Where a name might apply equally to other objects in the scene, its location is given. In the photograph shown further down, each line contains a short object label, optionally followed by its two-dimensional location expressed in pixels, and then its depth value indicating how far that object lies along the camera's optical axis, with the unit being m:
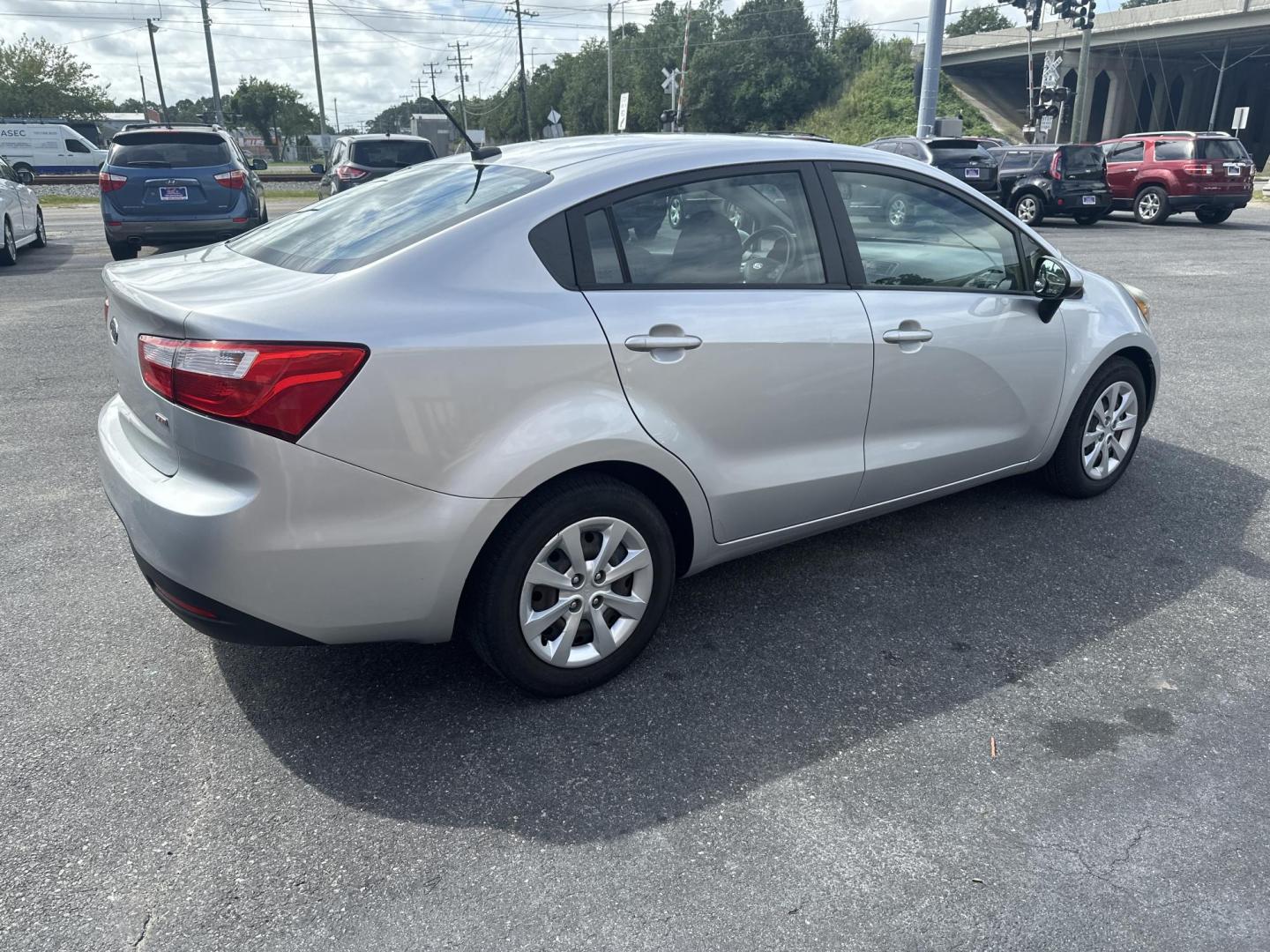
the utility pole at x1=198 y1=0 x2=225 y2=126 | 39.75
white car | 12.34
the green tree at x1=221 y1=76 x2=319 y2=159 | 103.94
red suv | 19.42
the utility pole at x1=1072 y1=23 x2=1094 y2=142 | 35.24
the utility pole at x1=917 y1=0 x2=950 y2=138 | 22.38
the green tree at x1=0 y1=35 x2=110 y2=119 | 59.41
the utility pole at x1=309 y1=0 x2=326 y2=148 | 45.88
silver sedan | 2.52
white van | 33.81
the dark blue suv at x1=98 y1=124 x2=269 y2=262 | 11.86
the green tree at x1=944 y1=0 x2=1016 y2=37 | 87.00
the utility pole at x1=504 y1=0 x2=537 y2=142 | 64.74
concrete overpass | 47.91
